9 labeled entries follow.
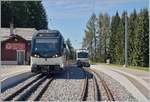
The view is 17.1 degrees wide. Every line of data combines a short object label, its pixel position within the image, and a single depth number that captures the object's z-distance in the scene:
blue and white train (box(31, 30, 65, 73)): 33.78
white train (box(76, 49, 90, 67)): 67.38
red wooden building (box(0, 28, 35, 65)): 72.62
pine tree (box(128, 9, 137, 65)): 89.31
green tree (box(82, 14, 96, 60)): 145.50
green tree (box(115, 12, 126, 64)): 101.07
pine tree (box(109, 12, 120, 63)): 115.47
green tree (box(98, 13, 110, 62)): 138.48
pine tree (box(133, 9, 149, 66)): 84.56
